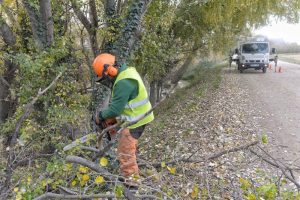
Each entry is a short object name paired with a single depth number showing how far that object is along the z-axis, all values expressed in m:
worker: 4.36
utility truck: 23.50
